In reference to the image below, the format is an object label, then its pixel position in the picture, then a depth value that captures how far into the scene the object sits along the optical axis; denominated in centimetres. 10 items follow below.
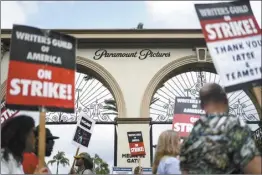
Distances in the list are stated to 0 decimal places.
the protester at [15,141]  257
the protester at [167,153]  293
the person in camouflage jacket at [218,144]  220
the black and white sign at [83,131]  580
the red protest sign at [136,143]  945
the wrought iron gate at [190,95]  1222
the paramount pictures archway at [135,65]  1192
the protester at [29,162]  308
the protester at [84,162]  462
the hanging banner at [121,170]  1002
